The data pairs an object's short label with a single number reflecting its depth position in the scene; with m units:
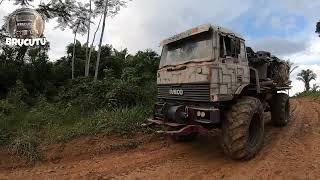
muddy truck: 3.71
